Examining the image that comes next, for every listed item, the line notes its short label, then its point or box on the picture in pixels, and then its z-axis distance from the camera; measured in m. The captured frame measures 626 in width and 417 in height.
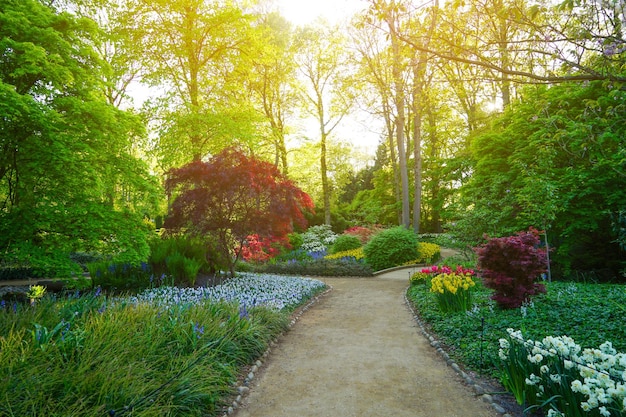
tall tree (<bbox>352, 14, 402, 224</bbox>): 18.42
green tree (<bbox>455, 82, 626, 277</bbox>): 8.81
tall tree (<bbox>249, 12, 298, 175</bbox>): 20.66
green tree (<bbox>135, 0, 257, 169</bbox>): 13.21
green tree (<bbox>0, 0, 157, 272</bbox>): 5.47
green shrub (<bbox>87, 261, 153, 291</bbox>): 7.79
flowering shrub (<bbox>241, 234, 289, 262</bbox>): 10.93
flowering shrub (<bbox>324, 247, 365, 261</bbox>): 14.84
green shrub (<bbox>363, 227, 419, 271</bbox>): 13.73
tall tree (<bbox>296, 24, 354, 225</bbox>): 22.84
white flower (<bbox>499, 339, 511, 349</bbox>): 3.31
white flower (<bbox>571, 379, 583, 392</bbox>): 2.33
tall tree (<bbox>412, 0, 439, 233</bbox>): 18.89
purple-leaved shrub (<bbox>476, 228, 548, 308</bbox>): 5.73
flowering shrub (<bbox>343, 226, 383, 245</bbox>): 17.55
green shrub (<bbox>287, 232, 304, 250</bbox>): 18.81
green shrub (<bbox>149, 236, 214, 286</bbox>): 8.12
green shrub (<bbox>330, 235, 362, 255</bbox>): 16.75
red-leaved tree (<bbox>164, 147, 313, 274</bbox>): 8.56
